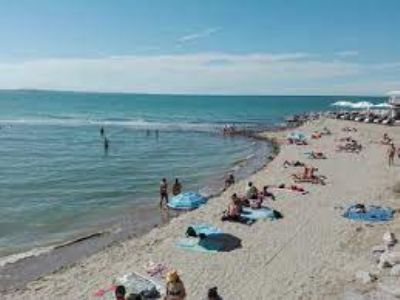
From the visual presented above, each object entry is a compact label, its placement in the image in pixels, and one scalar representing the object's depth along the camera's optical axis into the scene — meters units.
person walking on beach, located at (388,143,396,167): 35.77
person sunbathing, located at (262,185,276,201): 25.83
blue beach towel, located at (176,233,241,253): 18.23
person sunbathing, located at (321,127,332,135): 60.06
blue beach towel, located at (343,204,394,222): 21.40
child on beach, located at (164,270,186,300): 12.92
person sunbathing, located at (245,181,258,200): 25.00
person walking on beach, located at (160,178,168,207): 26.11
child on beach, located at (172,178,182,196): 28.19
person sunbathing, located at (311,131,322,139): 56.62
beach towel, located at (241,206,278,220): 22.02
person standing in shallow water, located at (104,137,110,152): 52.34
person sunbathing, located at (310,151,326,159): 41.12
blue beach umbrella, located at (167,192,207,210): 25.52
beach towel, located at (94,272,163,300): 14.48
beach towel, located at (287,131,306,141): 53.58
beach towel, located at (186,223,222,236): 18.89
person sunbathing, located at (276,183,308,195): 27.46
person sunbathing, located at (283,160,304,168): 36.57
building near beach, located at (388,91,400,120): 69.69
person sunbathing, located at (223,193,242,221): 21.83
